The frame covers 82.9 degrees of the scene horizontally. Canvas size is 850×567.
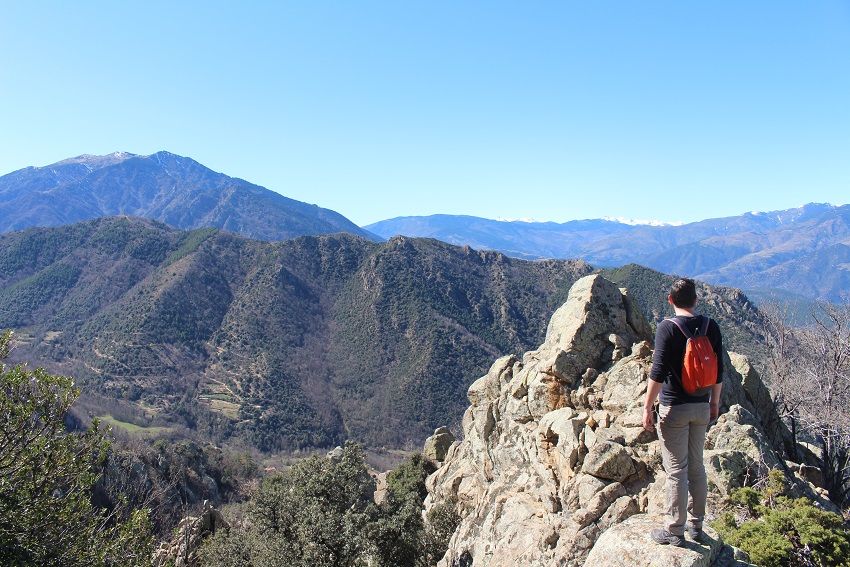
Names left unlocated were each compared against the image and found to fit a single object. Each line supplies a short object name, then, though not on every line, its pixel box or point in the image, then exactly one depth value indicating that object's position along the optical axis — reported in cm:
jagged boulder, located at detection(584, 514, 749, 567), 696
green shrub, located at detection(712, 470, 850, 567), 894
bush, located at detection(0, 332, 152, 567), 1111
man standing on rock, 684
